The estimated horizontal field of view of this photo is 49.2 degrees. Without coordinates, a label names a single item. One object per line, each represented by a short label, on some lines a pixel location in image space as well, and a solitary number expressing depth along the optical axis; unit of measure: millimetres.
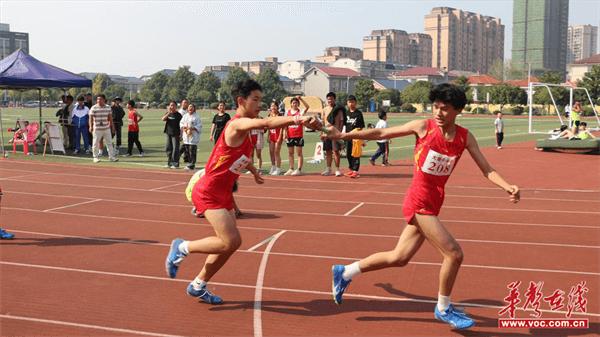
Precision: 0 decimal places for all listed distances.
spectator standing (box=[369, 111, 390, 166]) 17766
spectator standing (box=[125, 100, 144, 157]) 19955
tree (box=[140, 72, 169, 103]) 116688
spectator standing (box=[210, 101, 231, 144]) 15593
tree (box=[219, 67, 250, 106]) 105500
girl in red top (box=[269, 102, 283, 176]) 15727
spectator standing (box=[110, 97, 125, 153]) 20797
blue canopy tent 19719
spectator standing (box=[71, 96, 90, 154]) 20734
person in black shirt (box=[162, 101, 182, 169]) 16734
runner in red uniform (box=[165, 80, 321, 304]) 5473
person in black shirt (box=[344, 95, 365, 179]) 15242
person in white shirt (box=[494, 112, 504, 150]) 24672
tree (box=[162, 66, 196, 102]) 116125
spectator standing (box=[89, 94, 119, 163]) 17859
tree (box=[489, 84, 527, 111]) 81625
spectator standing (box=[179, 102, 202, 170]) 16188
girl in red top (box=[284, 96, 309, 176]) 15500
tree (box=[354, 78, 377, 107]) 89750
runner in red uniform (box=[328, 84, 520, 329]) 5023
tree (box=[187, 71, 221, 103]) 108438
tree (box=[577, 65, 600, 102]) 76000
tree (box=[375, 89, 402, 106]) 90438
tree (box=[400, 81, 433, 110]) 89356
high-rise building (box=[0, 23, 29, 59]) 91188
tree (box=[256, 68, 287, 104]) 105625
